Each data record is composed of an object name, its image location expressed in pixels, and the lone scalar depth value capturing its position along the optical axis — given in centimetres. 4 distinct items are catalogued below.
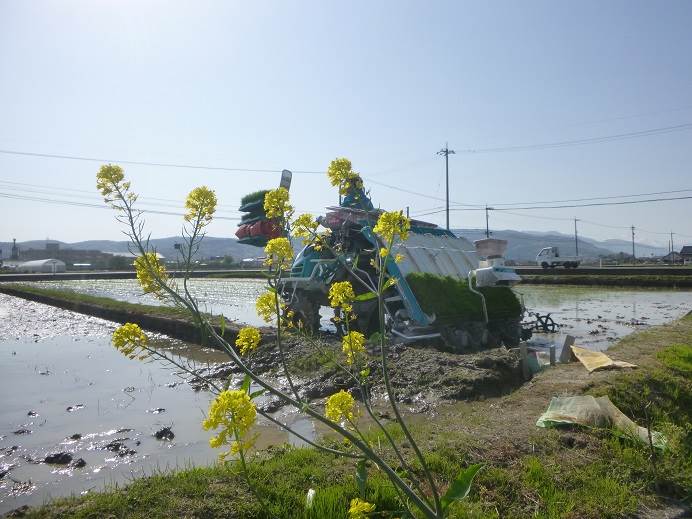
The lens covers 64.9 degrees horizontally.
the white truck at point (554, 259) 4747
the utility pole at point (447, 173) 4489
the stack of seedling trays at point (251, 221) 1438
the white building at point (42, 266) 7288
